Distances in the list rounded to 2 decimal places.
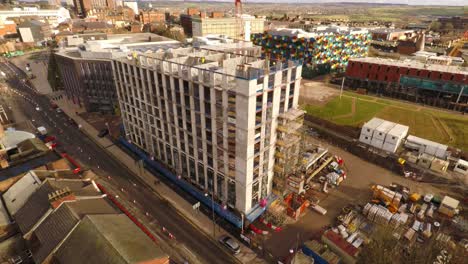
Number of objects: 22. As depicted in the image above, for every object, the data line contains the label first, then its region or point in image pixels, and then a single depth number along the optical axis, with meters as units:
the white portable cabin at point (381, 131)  69.62
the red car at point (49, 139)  75.61
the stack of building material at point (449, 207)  49.81
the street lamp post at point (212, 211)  45.50
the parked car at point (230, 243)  41.85
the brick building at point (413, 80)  98.13
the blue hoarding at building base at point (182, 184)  45.65
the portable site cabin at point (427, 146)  66.06
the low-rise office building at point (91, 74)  88.75
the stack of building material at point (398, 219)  47.59
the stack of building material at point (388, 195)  52.50
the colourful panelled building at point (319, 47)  144.25
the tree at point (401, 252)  31.12
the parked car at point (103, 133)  79.45
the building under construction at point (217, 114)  38.59
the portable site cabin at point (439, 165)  62.04
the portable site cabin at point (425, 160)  63.56
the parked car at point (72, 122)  87.79
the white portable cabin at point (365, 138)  72.51
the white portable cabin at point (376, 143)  70.78
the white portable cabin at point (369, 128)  71.50
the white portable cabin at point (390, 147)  68.89
